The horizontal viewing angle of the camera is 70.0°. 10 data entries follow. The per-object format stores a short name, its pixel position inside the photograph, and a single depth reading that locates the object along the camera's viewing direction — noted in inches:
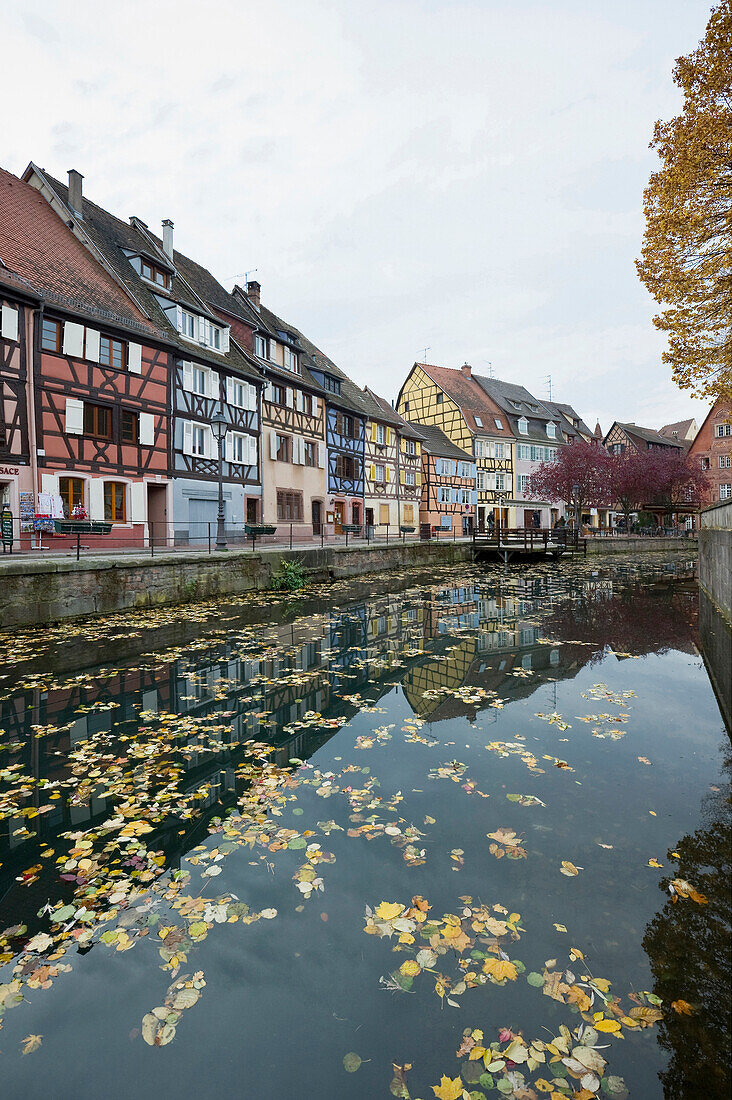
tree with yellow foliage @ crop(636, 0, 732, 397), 400.8
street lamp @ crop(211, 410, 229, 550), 741.3
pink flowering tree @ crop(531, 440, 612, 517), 1856.5
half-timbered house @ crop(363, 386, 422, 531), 1615.4
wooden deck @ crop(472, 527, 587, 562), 1333.0
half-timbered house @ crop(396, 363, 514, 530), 2052.2
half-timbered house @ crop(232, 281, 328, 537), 1194.0
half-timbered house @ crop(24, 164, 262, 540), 924.0
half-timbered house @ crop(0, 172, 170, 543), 750.5
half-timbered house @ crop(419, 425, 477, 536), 1891.0
